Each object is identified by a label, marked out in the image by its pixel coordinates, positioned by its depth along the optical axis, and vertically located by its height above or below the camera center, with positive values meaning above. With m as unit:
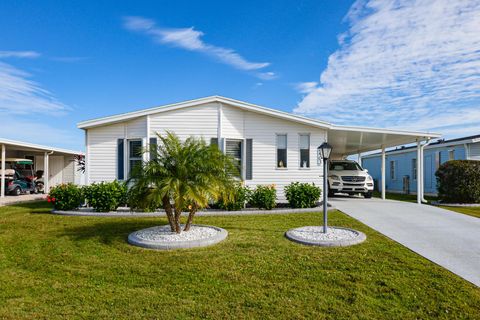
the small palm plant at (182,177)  5.73 -0.23
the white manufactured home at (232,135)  10.77 +1.14
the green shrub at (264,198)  9.74 -1.08
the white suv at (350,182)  13.52 -0.77
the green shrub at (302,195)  9.95 -1.01
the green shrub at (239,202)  9.68 -1.22
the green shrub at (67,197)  9.91 -1.07
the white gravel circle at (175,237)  5.64 -1.49
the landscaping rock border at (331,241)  5.62 -1.48
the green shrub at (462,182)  12.51 -0.72
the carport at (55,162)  18.96 +0.28
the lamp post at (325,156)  6.63 +0.21
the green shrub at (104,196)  9.53 -0.99
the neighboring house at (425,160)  15.46 +0.37
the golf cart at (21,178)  16.36 -0.75
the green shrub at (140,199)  5.96 -0.68
